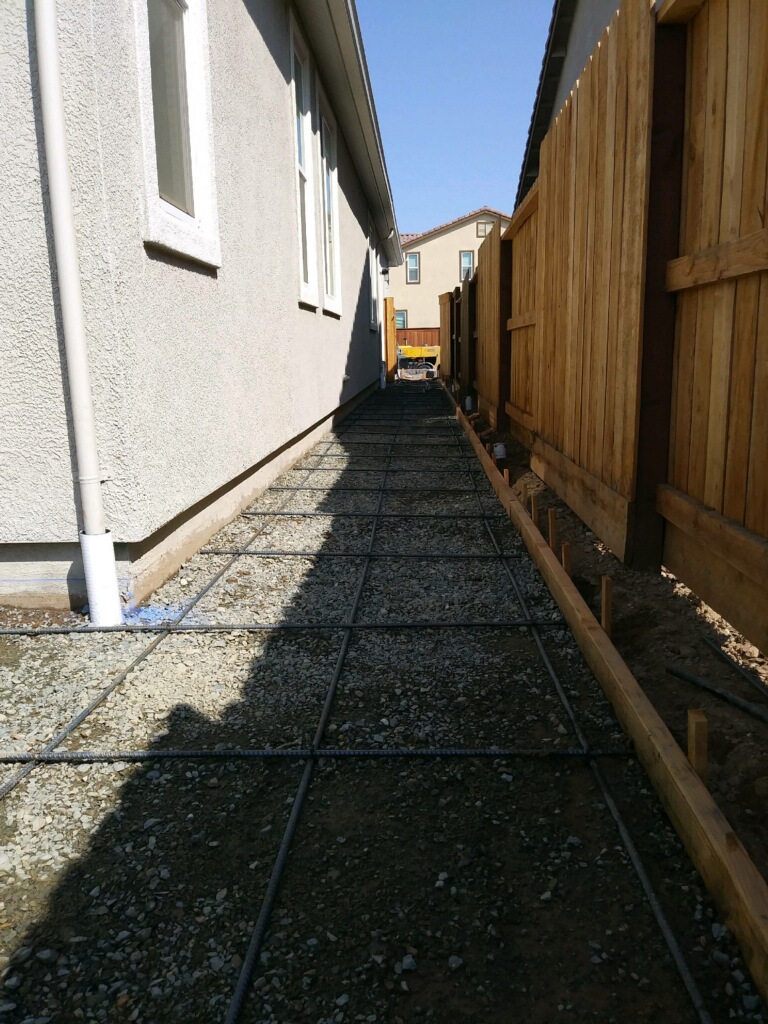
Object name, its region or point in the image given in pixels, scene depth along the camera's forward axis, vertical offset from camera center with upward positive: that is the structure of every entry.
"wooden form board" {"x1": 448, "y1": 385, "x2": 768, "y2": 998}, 1.46 -1.05
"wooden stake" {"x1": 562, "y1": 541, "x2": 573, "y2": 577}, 3.53 -0.93
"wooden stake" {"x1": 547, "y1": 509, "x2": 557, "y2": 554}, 3.88 -0.86
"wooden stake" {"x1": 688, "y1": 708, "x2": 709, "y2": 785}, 1.84 -0.94
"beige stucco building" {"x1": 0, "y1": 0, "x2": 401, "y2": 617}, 3.01 +0.39
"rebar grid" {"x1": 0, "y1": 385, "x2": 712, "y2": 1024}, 1.55 -1.17
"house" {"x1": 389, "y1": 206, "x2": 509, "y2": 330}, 39.50 +4.91
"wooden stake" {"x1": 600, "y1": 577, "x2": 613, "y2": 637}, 2.86 -0.93
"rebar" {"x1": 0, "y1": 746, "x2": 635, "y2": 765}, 2.24 -1.17
